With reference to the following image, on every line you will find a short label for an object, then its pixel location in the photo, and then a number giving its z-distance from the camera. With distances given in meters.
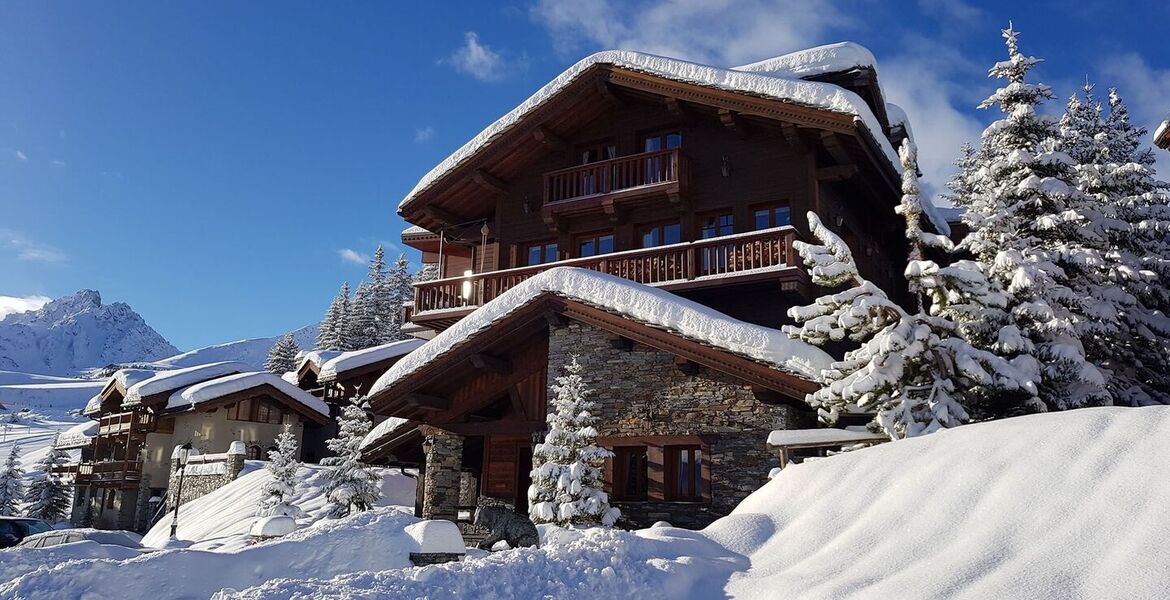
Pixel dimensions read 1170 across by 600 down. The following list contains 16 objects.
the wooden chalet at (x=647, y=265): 14.88
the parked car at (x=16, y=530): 22.66
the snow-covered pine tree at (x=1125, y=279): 14.44
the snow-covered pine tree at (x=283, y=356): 54.55
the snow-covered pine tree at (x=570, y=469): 13.73
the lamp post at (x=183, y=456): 23.23
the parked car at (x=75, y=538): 19.56
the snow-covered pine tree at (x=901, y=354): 10.96
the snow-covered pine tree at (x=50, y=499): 44.75
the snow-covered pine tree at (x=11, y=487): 46.81
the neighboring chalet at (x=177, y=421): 35.84
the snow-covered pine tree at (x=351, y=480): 22.86
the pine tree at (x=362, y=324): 50.69
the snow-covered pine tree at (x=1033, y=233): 12.76
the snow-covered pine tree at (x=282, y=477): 24.78
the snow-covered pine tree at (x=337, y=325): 50.88
